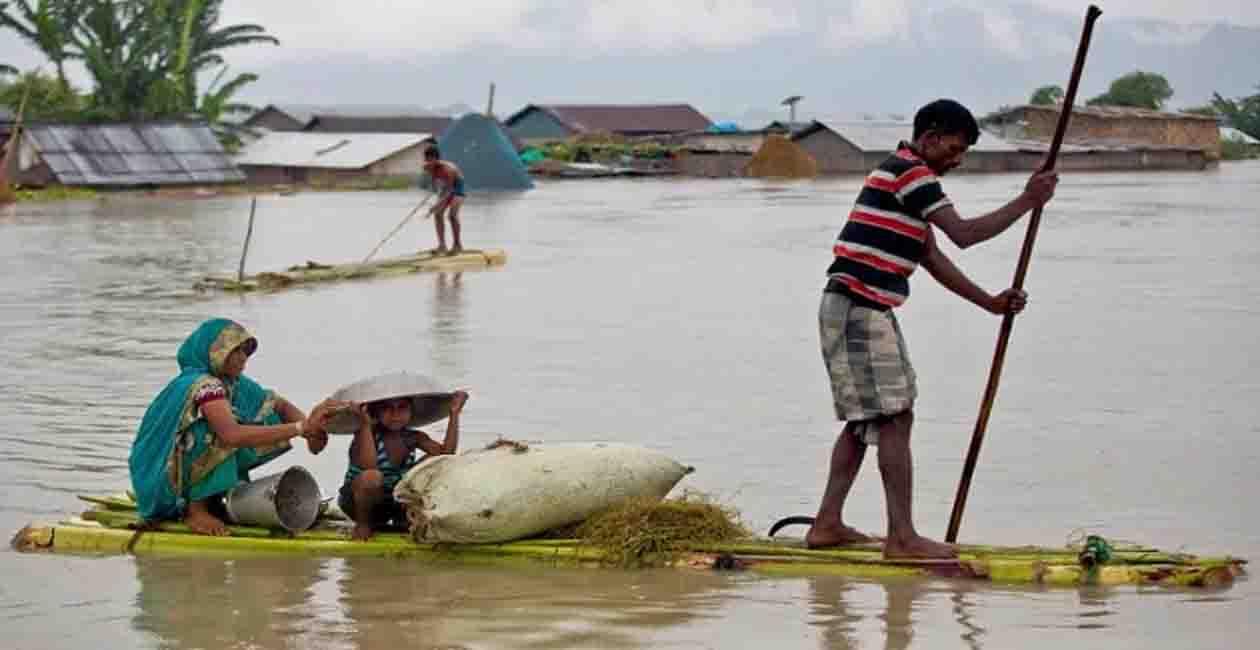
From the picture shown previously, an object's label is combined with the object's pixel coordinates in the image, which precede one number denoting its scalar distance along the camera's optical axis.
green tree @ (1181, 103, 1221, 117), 69.28
